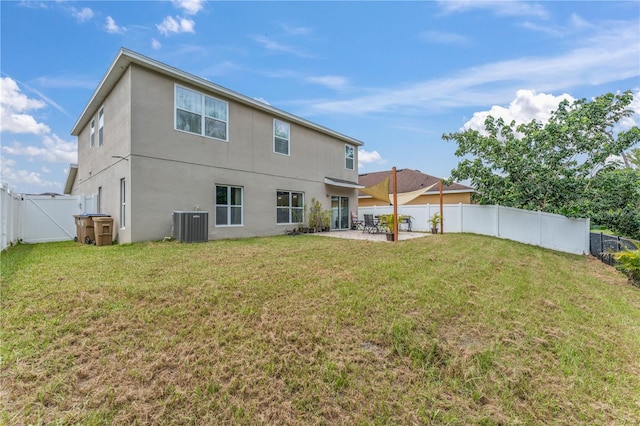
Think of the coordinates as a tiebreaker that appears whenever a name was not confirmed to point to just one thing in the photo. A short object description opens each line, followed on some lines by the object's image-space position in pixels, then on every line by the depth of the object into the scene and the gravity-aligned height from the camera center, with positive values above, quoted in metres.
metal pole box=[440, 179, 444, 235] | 14.38 -0.39
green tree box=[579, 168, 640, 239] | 11.41 +0.55
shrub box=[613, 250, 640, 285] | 7.50 -1.37
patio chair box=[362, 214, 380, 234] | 14.35 -0.54
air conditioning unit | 8.98 -0.37
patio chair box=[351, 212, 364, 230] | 16.44 -0.48
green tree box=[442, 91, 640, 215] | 12.07 +2.85
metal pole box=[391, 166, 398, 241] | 10.02 +0.16
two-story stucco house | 8.82 +2.42
